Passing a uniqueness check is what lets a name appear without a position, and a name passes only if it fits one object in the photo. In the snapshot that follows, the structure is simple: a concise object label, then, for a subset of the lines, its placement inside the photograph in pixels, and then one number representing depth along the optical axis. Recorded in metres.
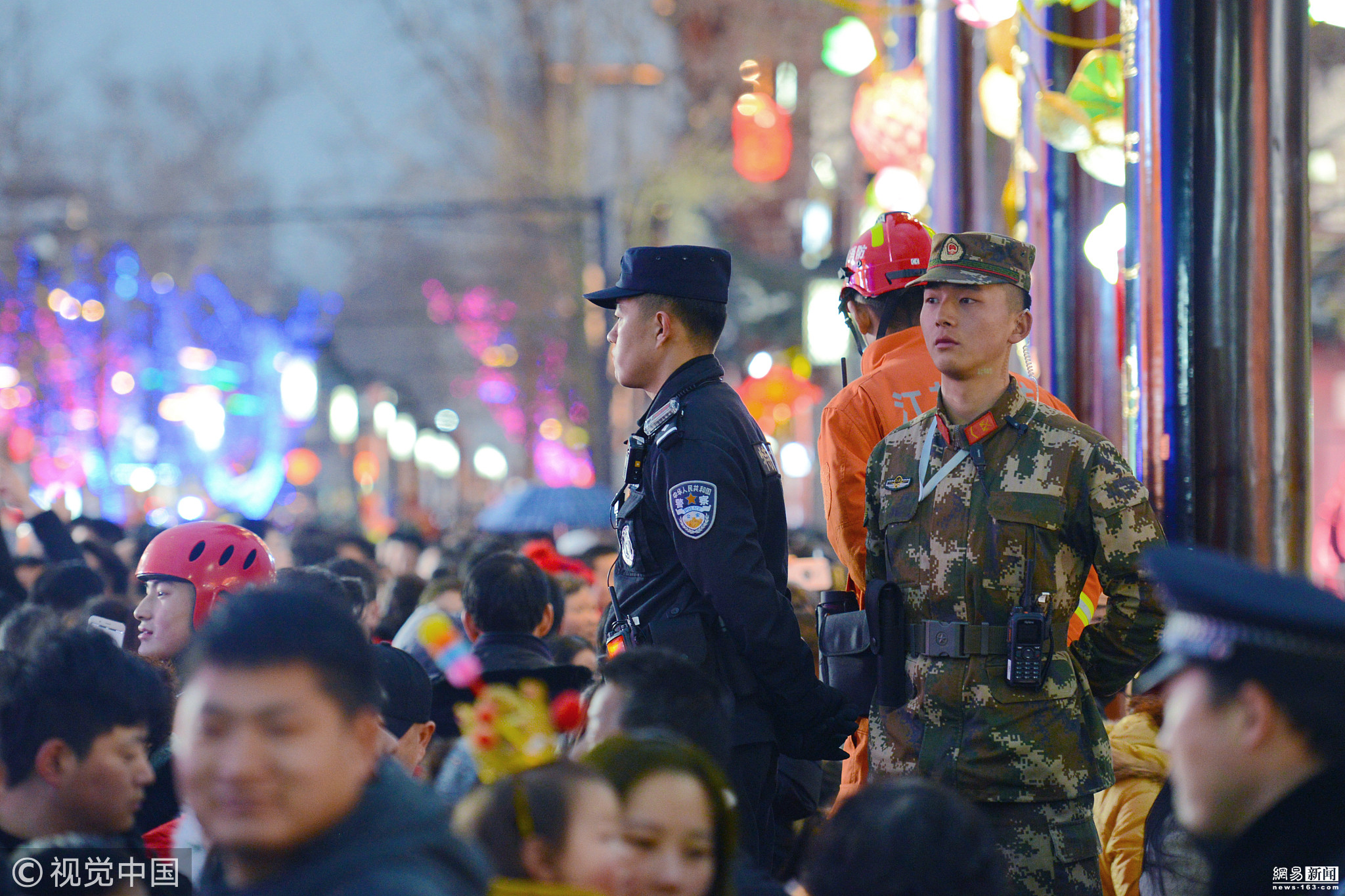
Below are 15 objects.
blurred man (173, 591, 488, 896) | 4.27
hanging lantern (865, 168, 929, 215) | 25.27
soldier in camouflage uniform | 7.79
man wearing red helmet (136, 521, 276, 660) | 10.52
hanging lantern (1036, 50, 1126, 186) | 14.27
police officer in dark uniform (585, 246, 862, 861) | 8.38
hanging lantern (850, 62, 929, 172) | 25.23
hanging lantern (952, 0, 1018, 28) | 16.87
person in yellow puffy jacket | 9.23
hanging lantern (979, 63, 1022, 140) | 19.53
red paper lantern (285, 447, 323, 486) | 104.12
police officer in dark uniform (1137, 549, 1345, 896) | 4.61
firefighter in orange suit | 9.17
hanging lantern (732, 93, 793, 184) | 40.37
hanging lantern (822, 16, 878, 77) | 24.90
